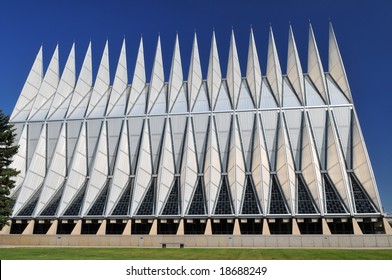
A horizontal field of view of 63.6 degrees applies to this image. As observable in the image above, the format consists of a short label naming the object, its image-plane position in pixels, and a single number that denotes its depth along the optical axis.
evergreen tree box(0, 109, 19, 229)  27.74
